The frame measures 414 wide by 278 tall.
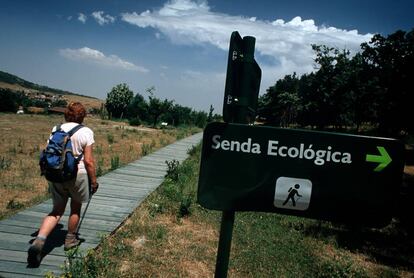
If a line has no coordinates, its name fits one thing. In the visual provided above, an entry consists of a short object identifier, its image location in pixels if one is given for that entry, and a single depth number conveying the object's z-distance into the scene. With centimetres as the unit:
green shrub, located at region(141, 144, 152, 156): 1454
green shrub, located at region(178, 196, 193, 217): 654
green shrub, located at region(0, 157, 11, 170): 962
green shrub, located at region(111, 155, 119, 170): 1019
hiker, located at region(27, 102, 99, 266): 405
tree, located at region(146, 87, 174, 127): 3650
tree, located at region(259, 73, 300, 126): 5869
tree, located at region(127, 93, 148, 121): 4525
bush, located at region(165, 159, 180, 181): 949
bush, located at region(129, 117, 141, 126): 3816
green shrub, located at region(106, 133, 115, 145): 1833
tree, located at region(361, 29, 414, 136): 2278
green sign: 143
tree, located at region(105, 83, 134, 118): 5431
